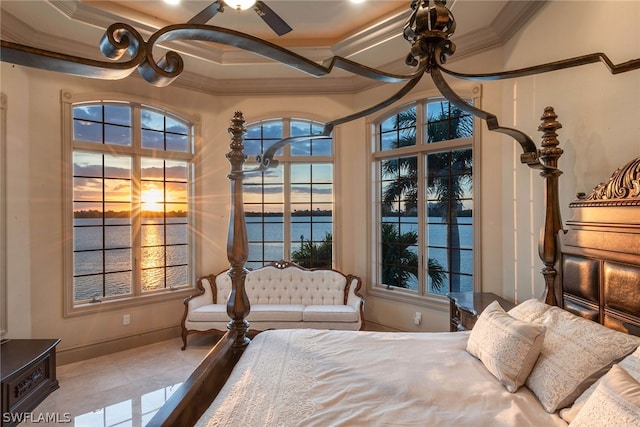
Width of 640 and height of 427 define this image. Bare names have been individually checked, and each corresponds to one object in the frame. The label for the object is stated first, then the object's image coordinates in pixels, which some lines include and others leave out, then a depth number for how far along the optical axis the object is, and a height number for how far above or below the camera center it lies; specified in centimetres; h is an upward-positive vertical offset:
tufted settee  379 -108
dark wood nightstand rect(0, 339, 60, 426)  236 -122
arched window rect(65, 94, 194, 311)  374 +20
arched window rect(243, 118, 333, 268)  464 +23
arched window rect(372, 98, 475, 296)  367 +18
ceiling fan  223 +146
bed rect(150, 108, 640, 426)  122 -72
